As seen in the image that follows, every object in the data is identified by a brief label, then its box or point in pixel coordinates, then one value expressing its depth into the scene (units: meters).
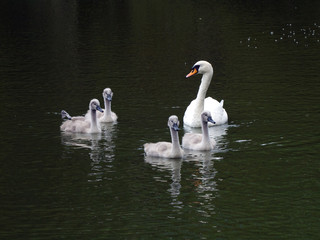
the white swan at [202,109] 22.61
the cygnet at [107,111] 23.22
